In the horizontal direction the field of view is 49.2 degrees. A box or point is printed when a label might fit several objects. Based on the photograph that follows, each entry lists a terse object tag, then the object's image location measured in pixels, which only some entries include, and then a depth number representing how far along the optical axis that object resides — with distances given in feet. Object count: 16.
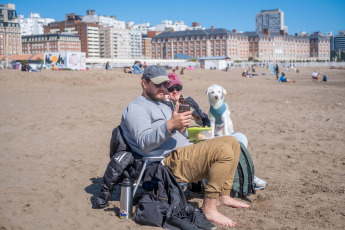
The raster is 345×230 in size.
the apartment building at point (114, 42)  610.65
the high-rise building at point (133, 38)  648.05
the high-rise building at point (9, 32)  472.44
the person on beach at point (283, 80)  104.29
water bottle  12.50
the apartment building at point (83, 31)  579.89
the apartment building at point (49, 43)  510.58
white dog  17.75
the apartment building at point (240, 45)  481.87
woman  15.83
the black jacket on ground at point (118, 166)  12.79
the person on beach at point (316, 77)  111.34
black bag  11.98
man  11.98
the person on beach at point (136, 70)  100.48
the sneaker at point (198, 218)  11.64
